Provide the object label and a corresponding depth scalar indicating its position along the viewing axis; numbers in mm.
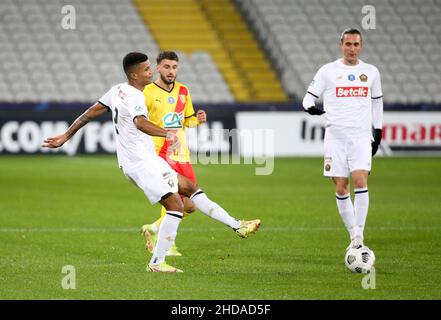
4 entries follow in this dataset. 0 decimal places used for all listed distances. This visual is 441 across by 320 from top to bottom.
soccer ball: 18109
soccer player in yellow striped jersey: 20672
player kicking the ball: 18125
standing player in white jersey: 19937
